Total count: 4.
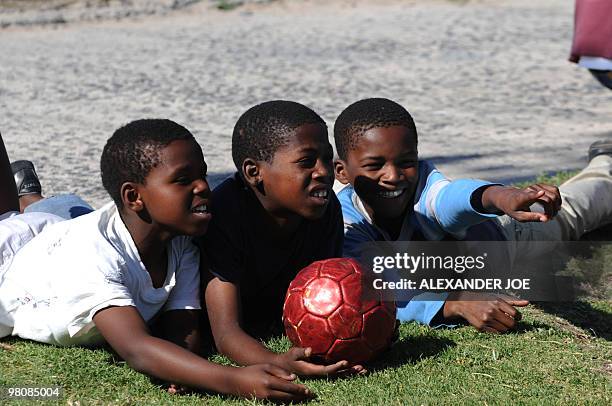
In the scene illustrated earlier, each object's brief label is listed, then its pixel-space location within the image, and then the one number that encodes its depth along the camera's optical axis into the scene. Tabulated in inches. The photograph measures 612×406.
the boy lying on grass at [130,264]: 347.6
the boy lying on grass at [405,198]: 393.4
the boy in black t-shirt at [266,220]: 371.2
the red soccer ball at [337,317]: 350.9
